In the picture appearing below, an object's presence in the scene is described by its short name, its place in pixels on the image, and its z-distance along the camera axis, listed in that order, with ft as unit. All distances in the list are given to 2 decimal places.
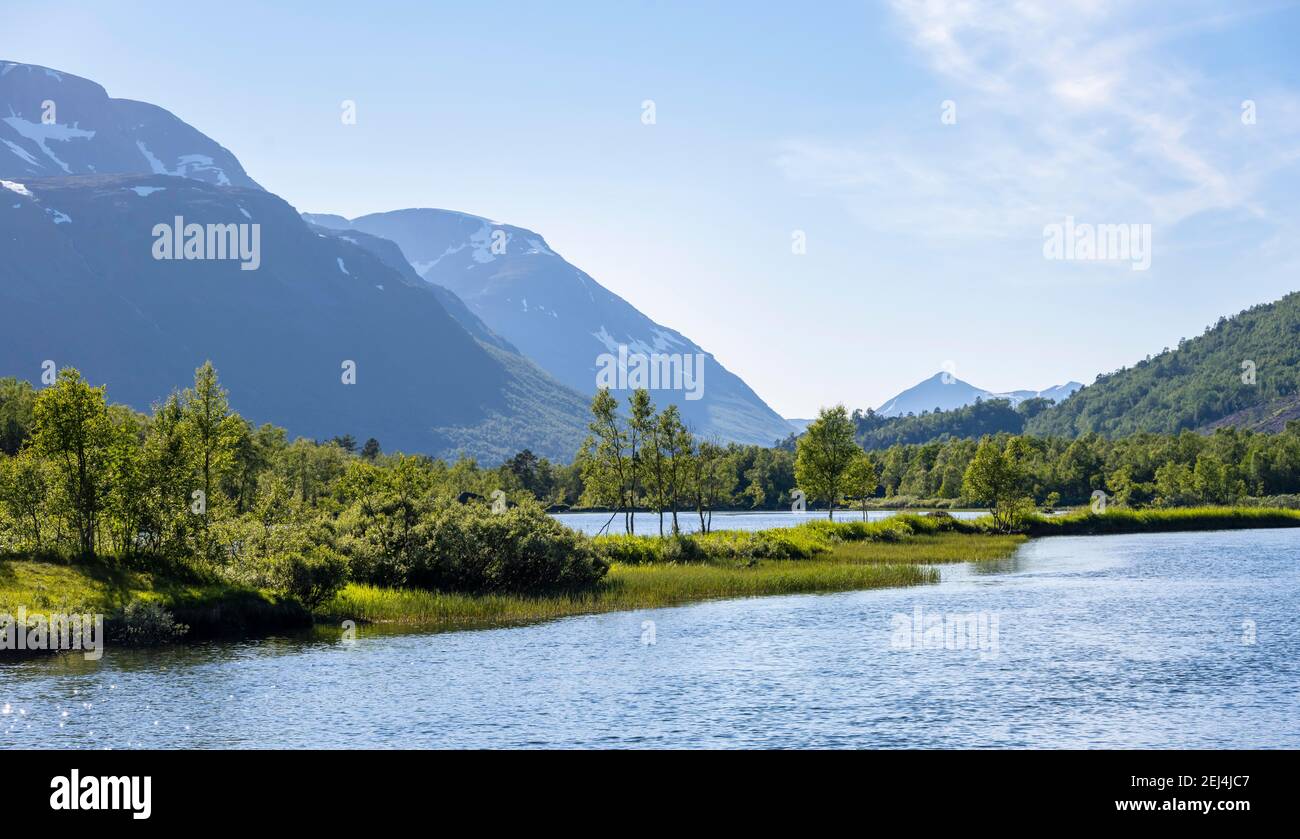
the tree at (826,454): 426.92
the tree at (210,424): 221.66
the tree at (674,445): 330.77
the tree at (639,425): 322.96
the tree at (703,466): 360.48
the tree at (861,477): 431.43
